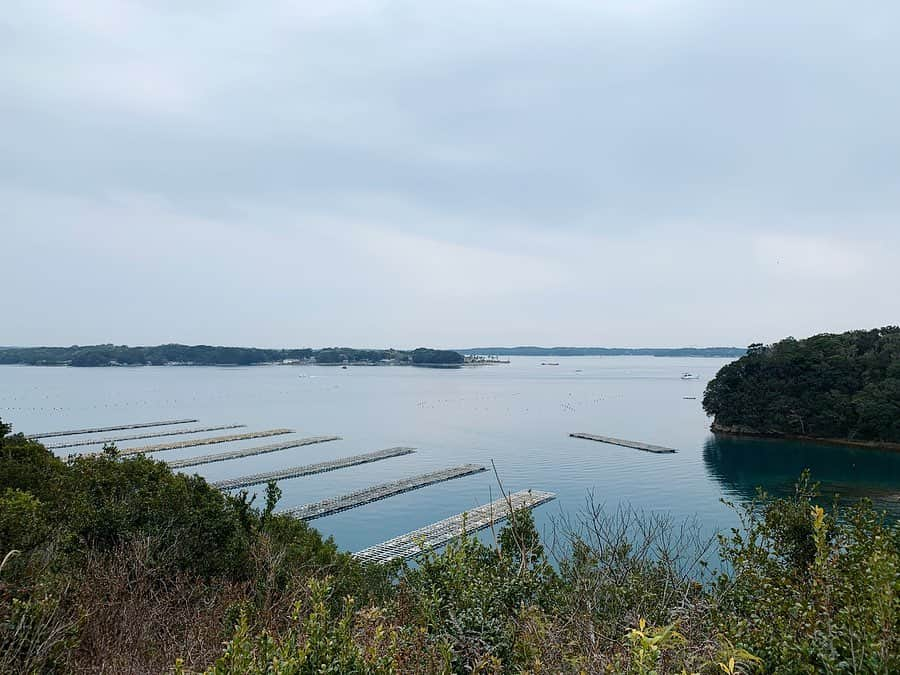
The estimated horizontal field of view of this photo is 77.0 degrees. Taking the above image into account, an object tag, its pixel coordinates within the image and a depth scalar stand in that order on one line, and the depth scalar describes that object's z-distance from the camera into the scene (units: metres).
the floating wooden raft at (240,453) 45.91
